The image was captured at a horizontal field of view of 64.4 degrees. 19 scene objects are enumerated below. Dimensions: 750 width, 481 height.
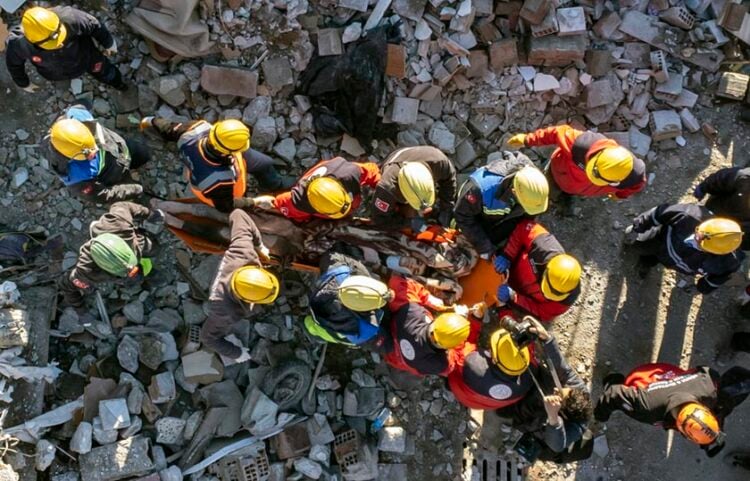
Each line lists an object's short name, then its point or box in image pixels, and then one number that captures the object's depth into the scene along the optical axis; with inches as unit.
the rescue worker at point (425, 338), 195.8
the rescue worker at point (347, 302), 196.9
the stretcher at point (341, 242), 237.6
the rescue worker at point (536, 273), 198.8
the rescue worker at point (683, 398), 202.4
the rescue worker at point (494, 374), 199.0
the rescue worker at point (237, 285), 197.0
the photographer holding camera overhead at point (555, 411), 208.7
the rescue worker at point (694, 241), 205.8
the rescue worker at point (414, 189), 206.1
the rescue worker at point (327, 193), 206.7
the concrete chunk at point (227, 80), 253.9
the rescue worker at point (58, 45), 209.3
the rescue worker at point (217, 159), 206.7
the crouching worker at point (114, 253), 202.7
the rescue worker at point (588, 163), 204.1
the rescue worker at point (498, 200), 203.9
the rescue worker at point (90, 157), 202.2
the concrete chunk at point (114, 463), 223.9
